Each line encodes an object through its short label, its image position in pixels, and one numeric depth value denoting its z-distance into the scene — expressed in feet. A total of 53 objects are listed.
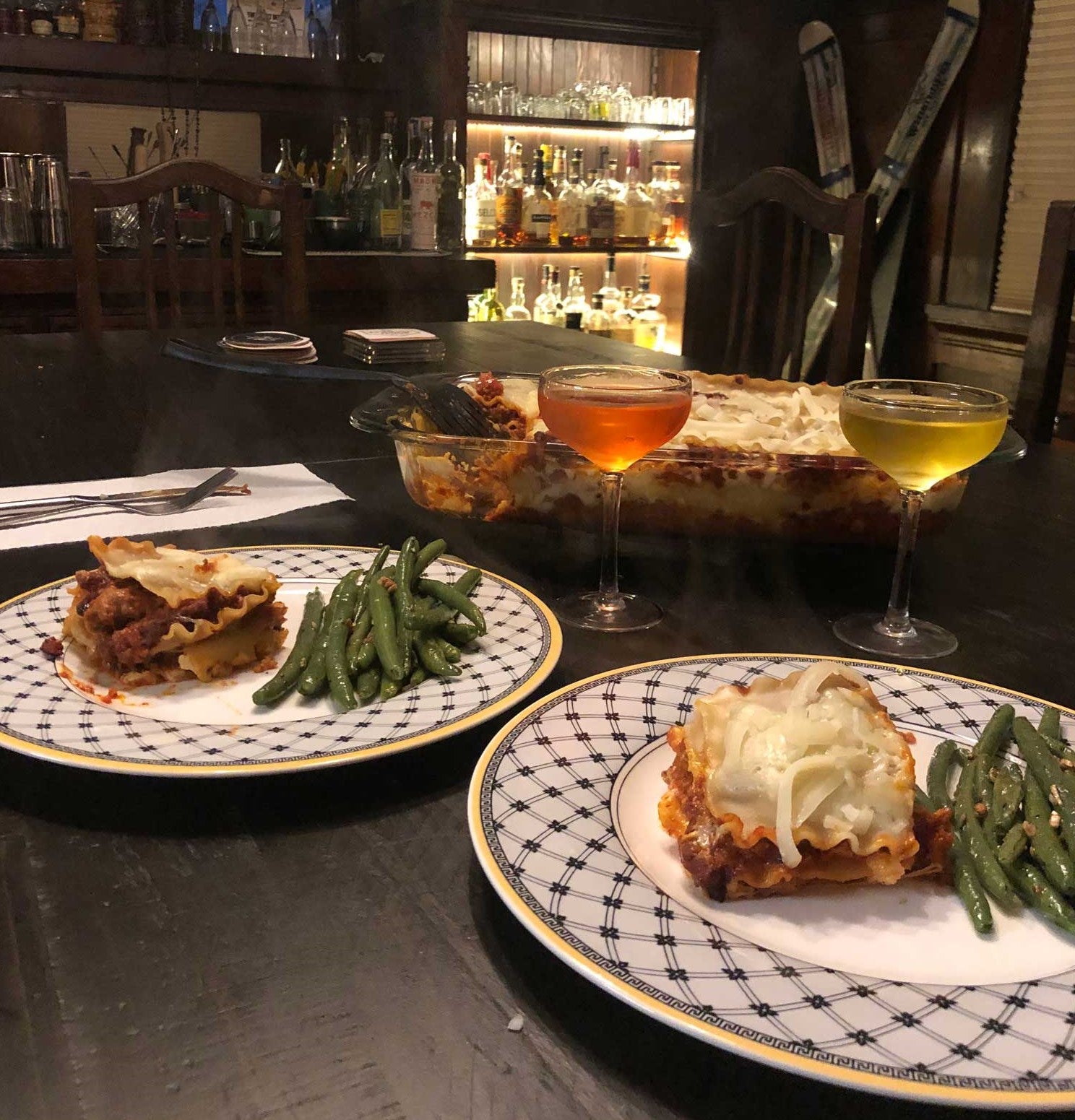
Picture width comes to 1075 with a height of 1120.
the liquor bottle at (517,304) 15.10
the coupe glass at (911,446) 3.00
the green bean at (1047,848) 1.82
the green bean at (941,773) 2.11
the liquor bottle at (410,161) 13.62
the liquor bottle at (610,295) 15.72
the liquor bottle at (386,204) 13.67
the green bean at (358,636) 2.59
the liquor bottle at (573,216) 14.90
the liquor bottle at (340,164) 14.25
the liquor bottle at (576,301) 15.47
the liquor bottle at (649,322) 16.30
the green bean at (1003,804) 1.97
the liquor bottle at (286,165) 14.01
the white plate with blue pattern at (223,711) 2.13
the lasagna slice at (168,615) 2.56
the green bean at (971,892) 1.75
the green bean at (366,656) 2.60
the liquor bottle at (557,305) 15.40
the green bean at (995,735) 2.21
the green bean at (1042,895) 1.74
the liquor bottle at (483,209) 14.37
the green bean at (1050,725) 2.24
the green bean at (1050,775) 1.94
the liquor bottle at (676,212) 15.75
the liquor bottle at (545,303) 15.26
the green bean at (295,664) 2.52
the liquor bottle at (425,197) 13.30
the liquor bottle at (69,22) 12.98
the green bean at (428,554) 3.08
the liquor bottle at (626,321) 16.05
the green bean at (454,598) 2.75
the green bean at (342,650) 2.47
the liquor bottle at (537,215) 14.61
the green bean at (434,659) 2.57
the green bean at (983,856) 1.81
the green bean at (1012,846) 1.87
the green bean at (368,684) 2.51
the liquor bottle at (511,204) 14.51
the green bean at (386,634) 2.54
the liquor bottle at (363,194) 13.67
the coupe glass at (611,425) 3.06
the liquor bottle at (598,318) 15.71
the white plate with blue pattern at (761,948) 1.38
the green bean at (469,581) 3.00
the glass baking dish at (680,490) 3.42
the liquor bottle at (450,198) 13.70
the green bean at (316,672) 2.53
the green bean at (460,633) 2.73
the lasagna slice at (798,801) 1.80
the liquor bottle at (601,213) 14.90
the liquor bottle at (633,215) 15.30
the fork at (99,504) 3.86
